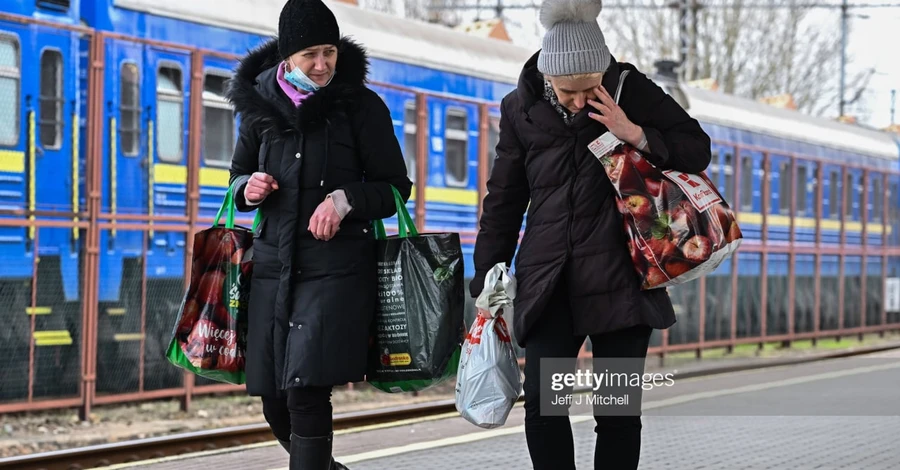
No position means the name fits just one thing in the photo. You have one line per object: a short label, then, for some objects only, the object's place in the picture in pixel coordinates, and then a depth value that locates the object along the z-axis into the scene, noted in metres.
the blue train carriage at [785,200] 36.53
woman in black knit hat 9.44
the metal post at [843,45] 65.97
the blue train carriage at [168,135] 19.89
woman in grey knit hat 8.74
